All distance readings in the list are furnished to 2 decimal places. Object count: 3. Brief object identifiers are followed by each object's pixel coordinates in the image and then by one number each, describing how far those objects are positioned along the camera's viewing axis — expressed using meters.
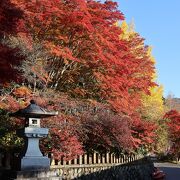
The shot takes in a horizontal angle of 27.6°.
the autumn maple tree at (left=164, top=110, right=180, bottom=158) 41.78
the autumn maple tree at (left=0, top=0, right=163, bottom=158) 15.98
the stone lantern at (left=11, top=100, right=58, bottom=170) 11.84
